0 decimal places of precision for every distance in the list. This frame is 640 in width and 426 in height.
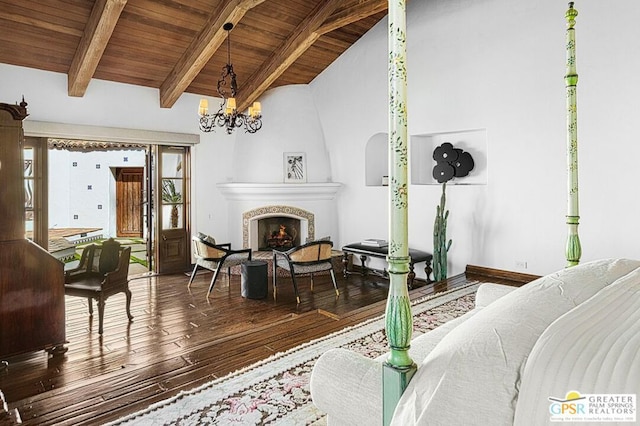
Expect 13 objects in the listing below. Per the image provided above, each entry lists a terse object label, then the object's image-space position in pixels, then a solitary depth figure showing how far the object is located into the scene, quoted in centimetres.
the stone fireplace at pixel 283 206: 696
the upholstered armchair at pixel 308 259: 516
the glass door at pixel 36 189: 539
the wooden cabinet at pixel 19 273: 312
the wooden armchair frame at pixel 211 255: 538
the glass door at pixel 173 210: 668
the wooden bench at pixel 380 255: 550
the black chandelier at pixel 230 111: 470
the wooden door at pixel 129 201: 1088
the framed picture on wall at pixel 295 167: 712
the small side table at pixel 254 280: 518
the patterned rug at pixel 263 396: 198
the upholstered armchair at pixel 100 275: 390
